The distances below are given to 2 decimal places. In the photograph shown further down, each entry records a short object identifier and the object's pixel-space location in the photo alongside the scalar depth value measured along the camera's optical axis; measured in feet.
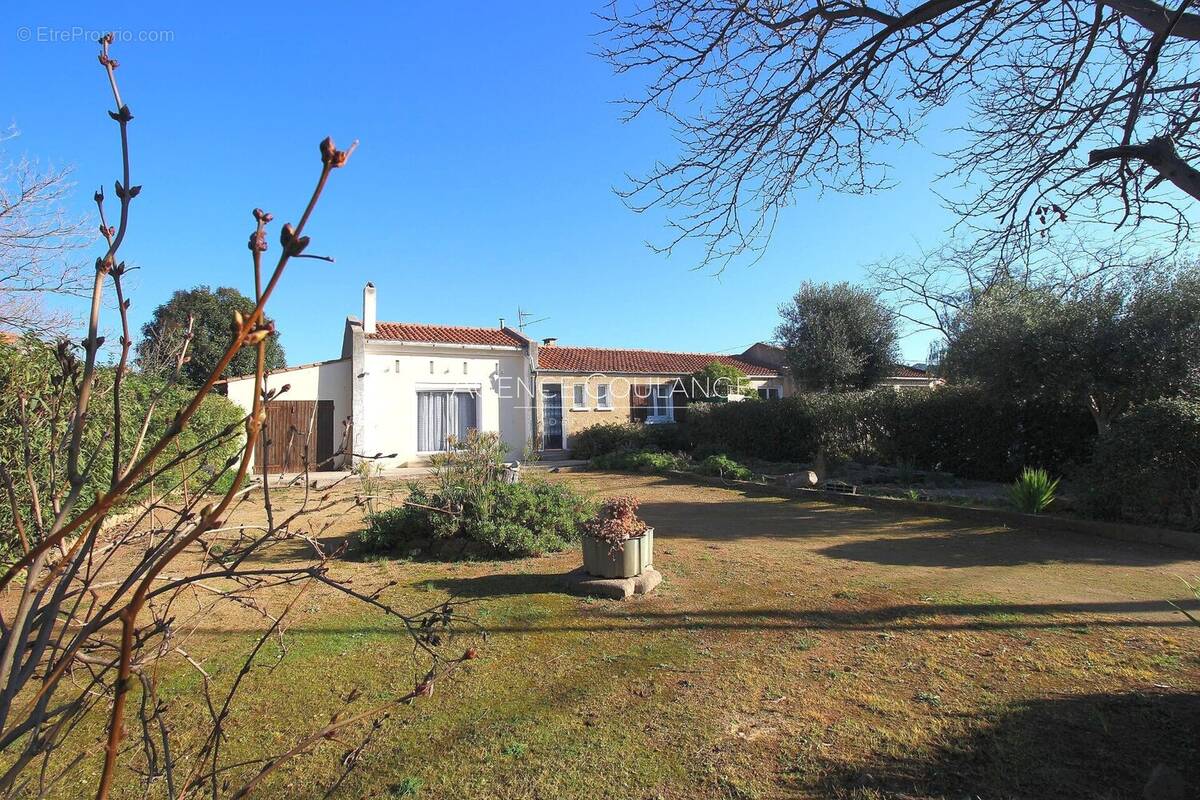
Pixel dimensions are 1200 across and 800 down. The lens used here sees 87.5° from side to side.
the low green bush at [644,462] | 55.26
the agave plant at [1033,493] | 28.22
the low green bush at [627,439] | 69.10
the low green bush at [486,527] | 23.77
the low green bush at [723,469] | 47.60
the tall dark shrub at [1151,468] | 23.49
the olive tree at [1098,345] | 31.07
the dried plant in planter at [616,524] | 18.75
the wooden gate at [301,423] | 54.70
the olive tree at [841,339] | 74.23
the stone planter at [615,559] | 18.72
